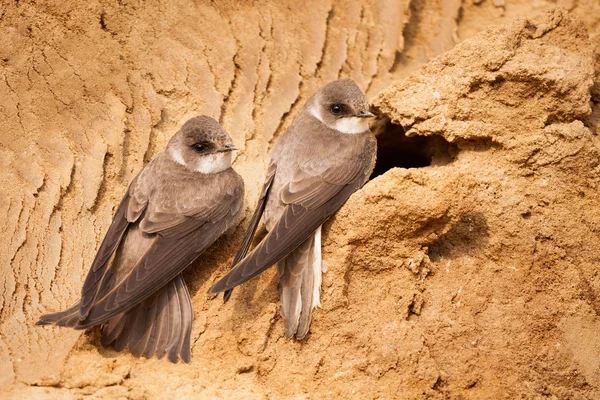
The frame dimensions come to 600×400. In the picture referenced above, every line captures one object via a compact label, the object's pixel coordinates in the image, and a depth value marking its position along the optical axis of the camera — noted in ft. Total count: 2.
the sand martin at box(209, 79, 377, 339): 22.12
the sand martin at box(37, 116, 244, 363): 21.49
